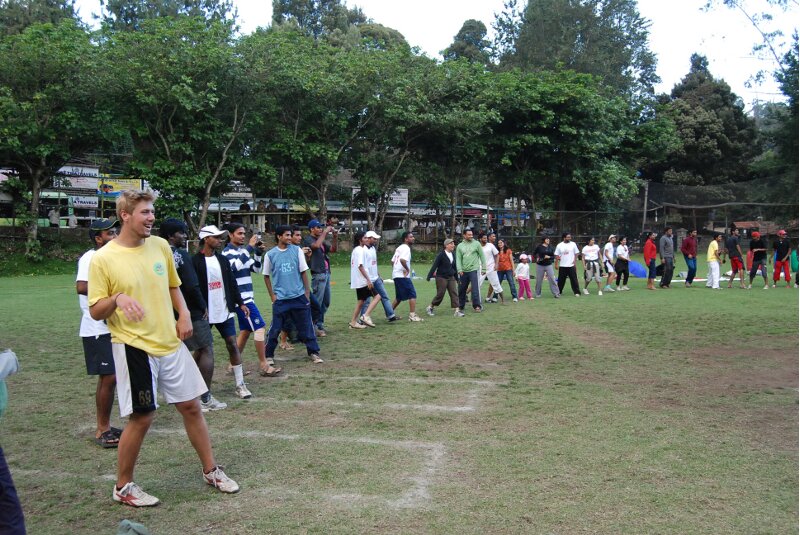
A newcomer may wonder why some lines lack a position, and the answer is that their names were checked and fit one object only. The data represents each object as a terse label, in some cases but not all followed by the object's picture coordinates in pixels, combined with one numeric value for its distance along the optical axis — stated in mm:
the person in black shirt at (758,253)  19062
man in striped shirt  7527
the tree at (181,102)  24188
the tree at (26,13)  39281
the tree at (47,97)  22969
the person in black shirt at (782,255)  18672
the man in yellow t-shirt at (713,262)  18562
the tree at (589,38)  49562
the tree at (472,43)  55250
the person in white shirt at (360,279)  11711
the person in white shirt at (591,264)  17781
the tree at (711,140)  45188
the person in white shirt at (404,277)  12734
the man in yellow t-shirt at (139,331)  4199
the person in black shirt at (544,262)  16828
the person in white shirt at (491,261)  15755
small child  16656
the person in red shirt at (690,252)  19375
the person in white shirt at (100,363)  5566
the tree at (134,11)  46000
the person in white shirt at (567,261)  17062
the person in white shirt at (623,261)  18469
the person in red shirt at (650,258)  18922
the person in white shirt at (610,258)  18422
